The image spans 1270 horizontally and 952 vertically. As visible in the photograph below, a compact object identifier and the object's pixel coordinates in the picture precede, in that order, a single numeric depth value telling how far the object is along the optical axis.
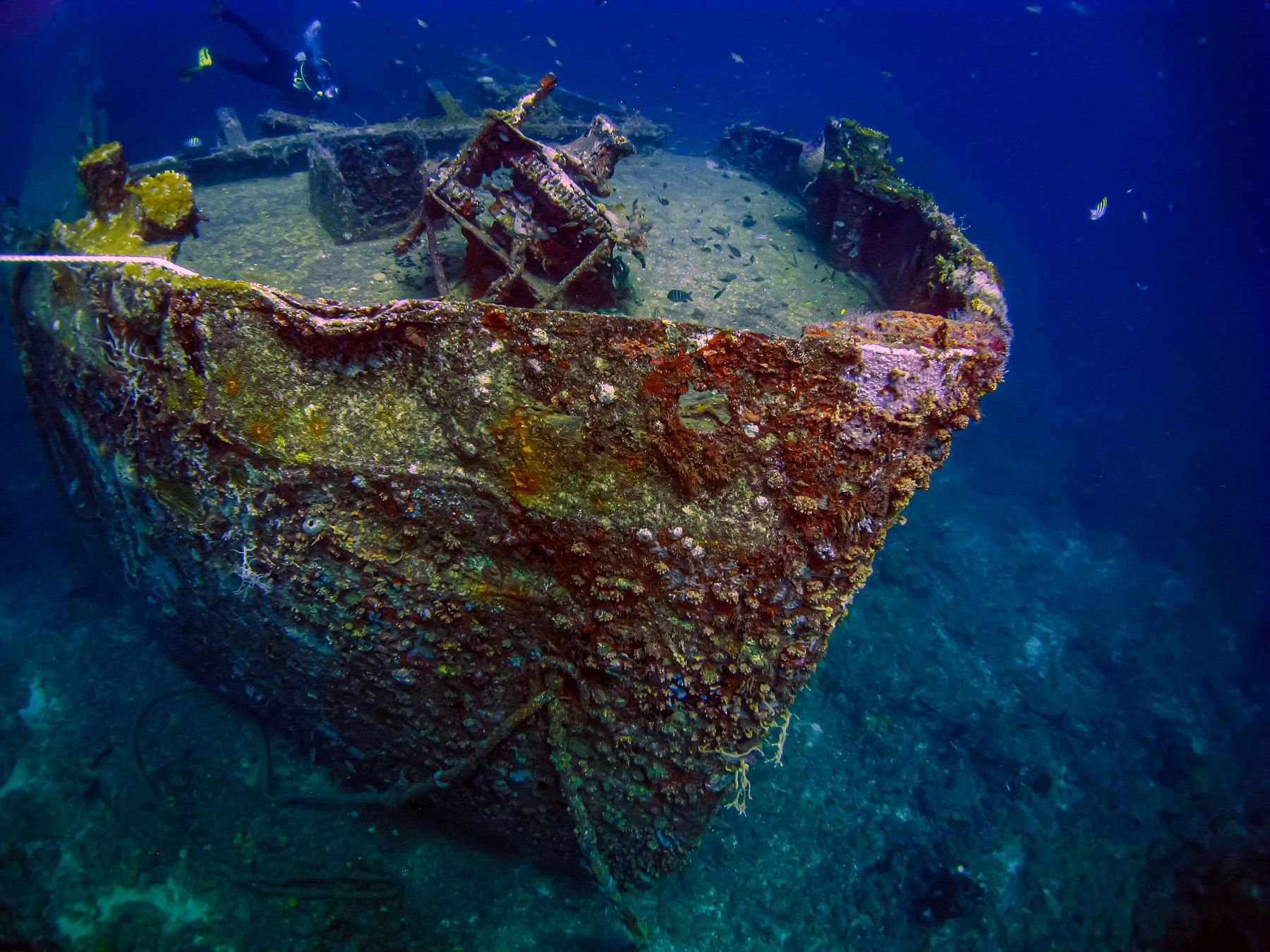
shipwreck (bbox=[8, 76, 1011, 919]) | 2.56
